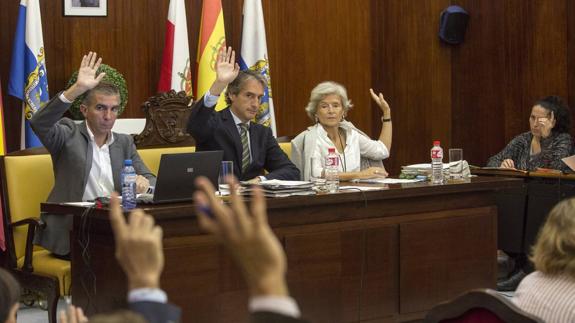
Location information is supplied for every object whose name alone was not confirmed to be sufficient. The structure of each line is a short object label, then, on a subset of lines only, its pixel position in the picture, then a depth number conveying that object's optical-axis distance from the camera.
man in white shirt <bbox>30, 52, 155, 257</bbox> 8.06
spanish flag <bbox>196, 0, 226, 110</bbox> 11.68
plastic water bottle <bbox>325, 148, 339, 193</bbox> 8.05
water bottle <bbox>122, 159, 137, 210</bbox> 7.03
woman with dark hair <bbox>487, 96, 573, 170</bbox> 11.12
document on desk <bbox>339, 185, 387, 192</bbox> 8.16
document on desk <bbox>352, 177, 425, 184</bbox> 8.79
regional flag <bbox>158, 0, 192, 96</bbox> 11.48
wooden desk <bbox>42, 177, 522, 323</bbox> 7.12
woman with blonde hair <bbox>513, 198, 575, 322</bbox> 4.03
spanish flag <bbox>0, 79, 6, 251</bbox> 9.42
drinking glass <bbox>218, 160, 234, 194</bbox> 7.76
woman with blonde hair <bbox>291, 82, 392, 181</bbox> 9.87
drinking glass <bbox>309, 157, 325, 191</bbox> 8.15
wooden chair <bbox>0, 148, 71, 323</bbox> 8.01
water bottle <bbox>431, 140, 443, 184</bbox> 8.73
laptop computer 7.05
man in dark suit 8.79
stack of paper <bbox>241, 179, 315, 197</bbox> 7.70
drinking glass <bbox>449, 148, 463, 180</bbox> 9.08
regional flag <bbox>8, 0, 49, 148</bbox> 10.50
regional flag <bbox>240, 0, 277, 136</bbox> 12.14
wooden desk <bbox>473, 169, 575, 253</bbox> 10.35
